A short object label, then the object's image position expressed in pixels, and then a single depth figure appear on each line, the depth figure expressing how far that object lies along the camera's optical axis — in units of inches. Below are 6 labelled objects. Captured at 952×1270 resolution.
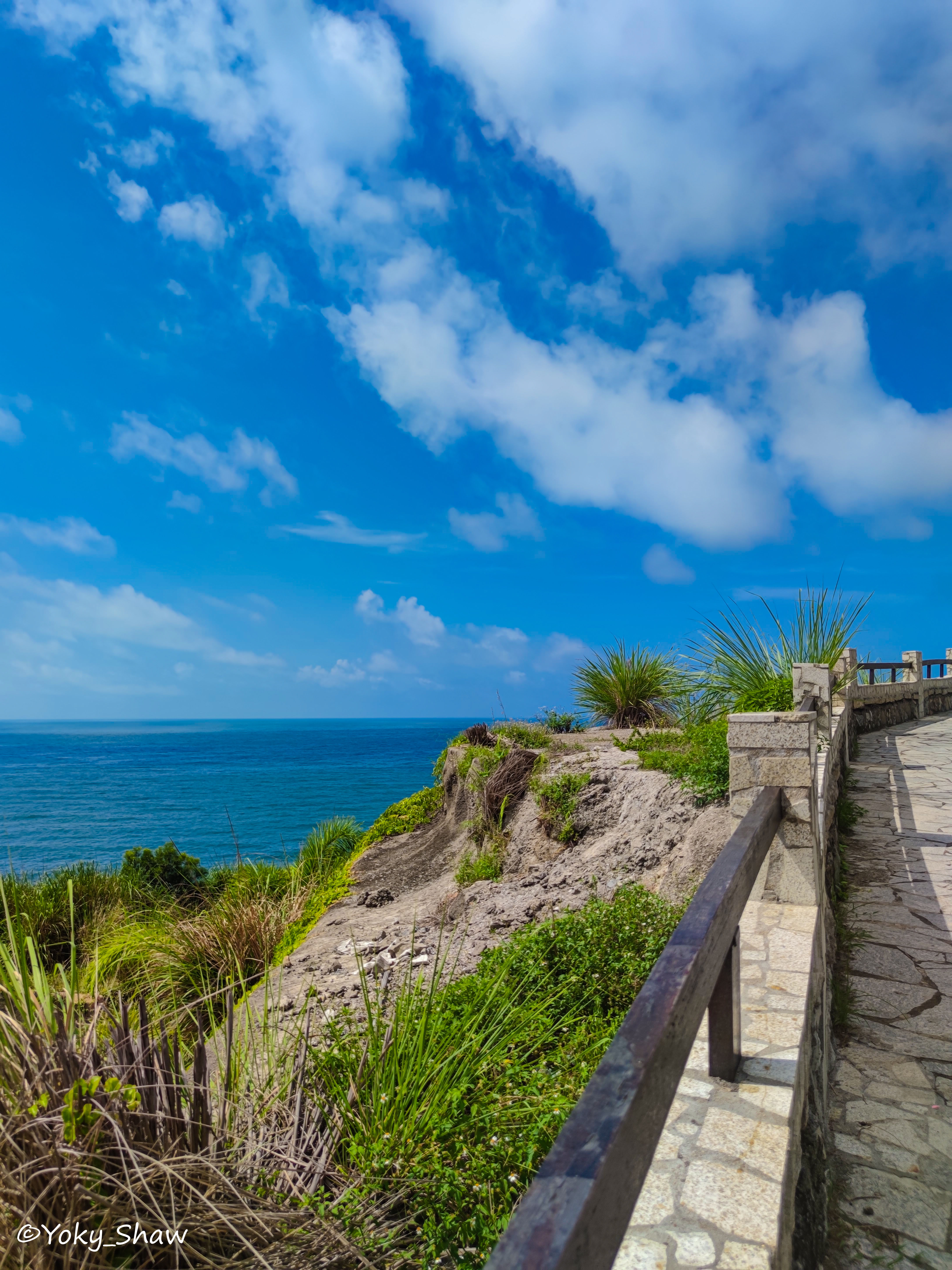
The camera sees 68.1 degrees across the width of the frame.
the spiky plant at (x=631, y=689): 546.3
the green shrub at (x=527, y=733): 442.6
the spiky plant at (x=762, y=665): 373.1
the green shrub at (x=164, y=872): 485.4
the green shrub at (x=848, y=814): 306.5
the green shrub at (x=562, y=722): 572.7
